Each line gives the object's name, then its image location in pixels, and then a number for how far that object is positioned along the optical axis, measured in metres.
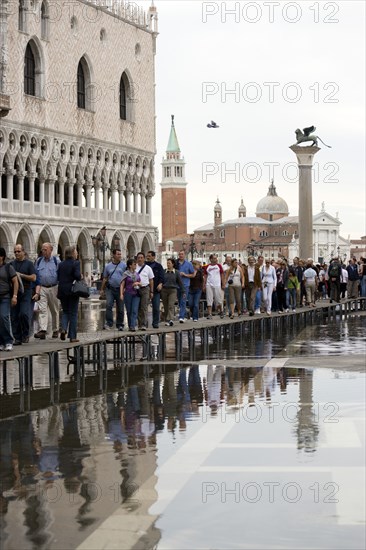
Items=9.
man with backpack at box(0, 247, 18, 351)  15.12
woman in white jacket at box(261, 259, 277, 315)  26.81
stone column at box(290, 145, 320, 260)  46.62
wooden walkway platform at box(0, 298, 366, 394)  13.98
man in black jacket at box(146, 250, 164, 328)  20.34
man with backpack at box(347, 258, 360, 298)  39.02
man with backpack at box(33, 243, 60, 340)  17.73
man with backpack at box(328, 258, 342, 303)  36.12
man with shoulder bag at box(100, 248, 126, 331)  19.27
